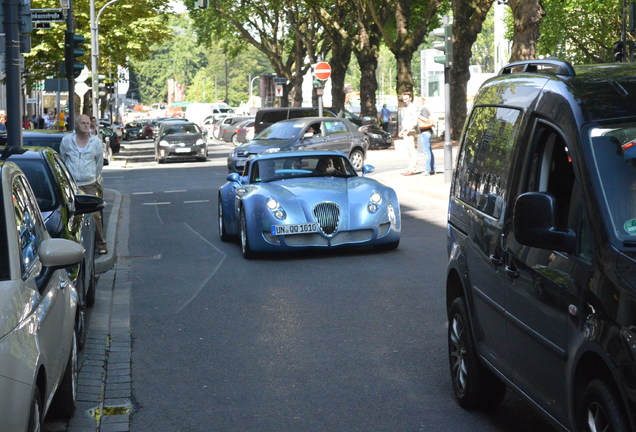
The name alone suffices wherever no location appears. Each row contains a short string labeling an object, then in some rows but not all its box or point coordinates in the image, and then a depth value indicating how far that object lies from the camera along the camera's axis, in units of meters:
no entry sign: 37.75
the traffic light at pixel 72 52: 20.47
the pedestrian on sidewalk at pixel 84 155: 13.95
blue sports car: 13.59
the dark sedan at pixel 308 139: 30.52
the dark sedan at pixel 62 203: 9.02
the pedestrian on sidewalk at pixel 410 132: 27.81
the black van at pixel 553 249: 4.38
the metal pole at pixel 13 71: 13.52
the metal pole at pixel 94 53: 39.28
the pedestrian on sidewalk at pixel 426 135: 26.77
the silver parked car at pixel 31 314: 4.55
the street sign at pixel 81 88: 40.38
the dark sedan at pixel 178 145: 42.56
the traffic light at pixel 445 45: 23.67
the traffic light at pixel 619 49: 29.75
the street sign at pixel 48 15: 16.33
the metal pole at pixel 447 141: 23.75
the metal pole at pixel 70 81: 20.70
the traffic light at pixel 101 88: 39.58
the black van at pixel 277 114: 43.75
